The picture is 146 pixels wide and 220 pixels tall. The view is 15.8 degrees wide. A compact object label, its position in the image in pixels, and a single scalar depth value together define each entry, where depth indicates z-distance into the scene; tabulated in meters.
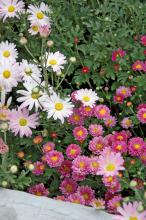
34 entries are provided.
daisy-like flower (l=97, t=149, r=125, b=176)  2.06
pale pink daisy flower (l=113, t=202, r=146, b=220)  1.95
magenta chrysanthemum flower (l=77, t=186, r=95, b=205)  2.36
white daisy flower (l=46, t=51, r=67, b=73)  2.72
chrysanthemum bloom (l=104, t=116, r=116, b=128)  2.54
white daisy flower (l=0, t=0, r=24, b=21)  2.99
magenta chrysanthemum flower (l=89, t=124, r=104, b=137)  2.48
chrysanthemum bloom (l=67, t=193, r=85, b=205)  2.29
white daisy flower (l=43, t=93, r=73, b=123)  2.47
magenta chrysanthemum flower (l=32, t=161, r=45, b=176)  2.43
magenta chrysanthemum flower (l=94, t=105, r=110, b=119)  2.54
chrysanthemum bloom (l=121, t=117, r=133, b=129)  2.57
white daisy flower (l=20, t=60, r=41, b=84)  2.57
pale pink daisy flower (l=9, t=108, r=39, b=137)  2.48
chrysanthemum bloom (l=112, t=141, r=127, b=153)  2.37
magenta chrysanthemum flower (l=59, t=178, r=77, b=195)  2.40
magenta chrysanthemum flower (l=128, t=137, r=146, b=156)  2.37
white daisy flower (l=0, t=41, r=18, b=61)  2.82
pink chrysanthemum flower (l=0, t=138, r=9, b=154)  2.23
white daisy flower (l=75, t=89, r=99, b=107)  2.59
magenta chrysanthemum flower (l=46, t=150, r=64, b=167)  2.39
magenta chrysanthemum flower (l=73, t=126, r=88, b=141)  2.46
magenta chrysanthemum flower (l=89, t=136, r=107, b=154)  2.41
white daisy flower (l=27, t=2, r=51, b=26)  2.98
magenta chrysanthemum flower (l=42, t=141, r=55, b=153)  2.45
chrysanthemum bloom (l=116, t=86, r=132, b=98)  2.67
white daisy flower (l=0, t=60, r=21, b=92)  2.59
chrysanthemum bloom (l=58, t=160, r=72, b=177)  2.43
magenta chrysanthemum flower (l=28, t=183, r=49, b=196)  2.41
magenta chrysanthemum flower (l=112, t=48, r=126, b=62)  2.71
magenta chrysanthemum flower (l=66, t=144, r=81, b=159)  2.41
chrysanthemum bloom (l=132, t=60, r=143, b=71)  2.67
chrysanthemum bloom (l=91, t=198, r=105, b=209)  2.25
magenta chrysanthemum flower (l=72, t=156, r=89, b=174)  2.33
